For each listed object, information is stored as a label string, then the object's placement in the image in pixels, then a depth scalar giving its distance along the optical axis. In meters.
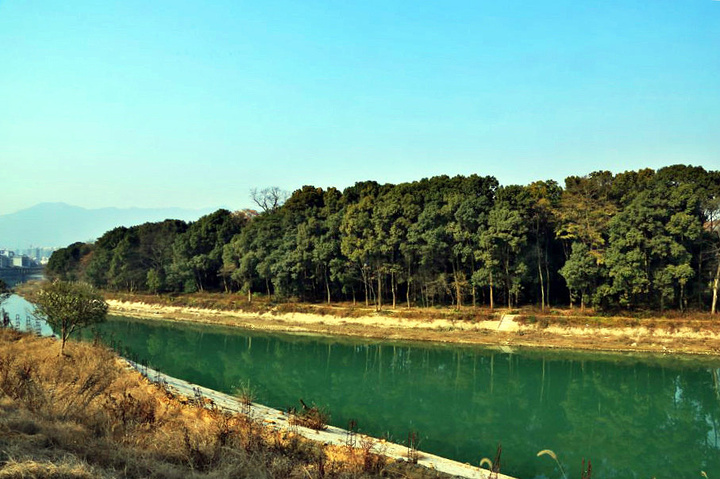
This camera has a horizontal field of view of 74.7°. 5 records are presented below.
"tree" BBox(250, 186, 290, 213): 64.56
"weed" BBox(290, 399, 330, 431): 14.41
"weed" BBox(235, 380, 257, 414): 15.65
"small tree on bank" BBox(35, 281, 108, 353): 21.12
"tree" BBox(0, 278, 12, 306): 39.09
